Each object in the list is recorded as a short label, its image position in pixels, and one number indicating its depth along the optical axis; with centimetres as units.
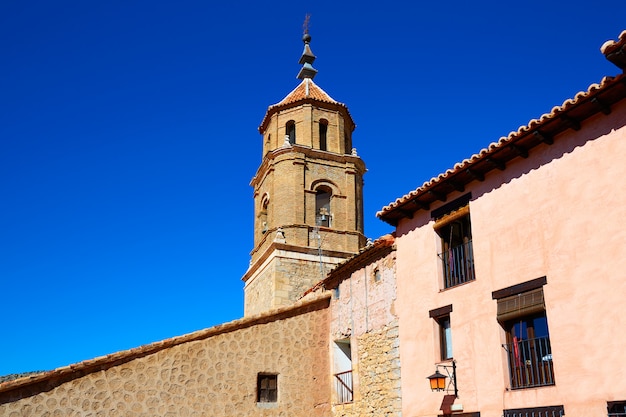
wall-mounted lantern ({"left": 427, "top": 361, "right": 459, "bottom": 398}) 1073
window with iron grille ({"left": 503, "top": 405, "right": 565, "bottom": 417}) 884
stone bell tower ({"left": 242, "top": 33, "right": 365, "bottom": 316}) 2156
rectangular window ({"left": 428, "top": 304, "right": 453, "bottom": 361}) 1141
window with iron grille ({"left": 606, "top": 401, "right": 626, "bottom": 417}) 796
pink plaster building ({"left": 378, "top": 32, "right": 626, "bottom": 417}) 855
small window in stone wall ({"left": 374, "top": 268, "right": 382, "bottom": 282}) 1383
